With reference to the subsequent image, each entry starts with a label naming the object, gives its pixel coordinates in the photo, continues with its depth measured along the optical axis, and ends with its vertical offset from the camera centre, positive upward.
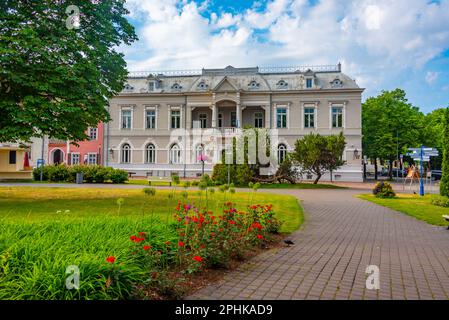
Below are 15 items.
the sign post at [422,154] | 23.84 +0.91
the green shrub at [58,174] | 35.00 -0.69
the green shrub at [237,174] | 31.06 -0.58
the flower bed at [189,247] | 4.58 -1.34
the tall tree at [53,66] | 13.25 +3.83
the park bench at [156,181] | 31.70 -1.28
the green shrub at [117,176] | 33.41 -0.83
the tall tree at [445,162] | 18.84 +0.30
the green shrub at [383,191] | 22.52 -1.46
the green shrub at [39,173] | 35.47 -0.61
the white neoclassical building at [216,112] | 43.28 +6.88
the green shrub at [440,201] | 17.55 -1.65
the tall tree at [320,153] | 31.05 +1.27
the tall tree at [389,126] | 48.03 +5.58
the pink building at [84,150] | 48.72 +2.29
